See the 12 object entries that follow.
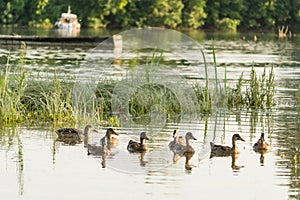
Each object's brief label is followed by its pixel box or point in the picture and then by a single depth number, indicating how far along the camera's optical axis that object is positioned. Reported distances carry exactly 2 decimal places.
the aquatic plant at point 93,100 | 20.61
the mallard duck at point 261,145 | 17.89
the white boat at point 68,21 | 86.81
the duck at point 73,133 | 18.88
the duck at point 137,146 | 17.73
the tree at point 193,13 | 96.62
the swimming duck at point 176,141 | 17.95
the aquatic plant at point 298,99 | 25.39
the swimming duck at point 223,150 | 17.61
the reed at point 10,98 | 20.19
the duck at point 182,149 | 17.66
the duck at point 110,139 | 18.27
